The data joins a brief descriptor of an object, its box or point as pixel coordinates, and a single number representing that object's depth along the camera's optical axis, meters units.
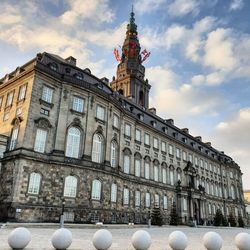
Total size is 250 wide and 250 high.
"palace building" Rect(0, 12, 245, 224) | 25.12
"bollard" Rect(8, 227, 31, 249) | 8.57
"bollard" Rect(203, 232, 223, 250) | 9.00
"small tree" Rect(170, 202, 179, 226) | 39.60
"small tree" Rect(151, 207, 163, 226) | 34.06
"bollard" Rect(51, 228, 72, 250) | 8.73
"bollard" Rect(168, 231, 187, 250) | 9.16
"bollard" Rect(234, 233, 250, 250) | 8.95
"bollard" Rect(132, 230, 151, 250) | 8.99
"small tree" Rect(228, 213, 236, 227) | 52.36
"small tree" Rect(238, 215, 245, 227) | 54.91
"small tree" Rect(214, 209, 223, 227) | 48.69
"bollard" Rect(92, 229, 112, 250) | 8.82
